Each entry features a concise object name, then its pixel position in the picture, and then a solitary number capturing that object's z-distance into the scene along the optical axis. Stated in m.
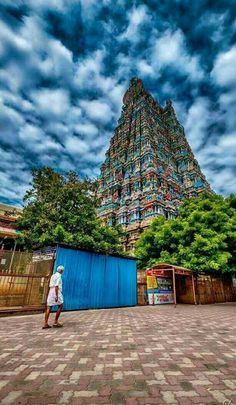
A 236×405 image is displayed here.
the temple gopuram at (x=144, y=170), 33.59
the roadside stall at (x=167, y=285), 14.48
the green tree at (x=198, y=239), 14.49
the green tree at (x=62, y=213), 15.76
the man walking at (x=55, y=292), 6.09
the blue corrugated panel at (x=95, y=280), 10.15
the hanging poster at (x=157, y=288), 14.97
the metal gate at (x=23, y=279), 8.45
